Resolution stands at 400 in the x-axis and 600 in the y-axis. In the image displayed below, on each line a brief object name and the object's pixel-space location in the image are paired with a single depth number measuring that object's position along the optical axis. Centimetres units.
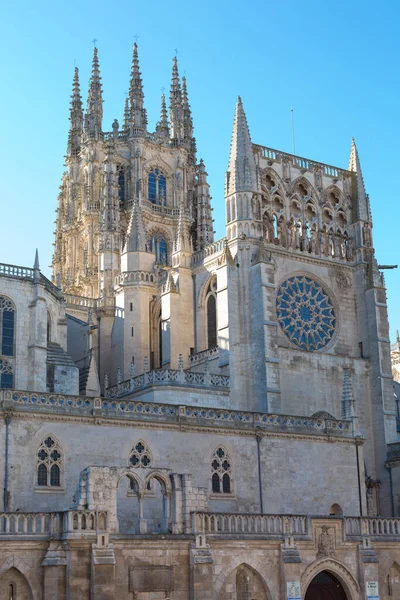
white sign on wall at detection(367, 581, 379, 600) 3042
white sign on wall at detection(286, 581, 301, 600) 2858
